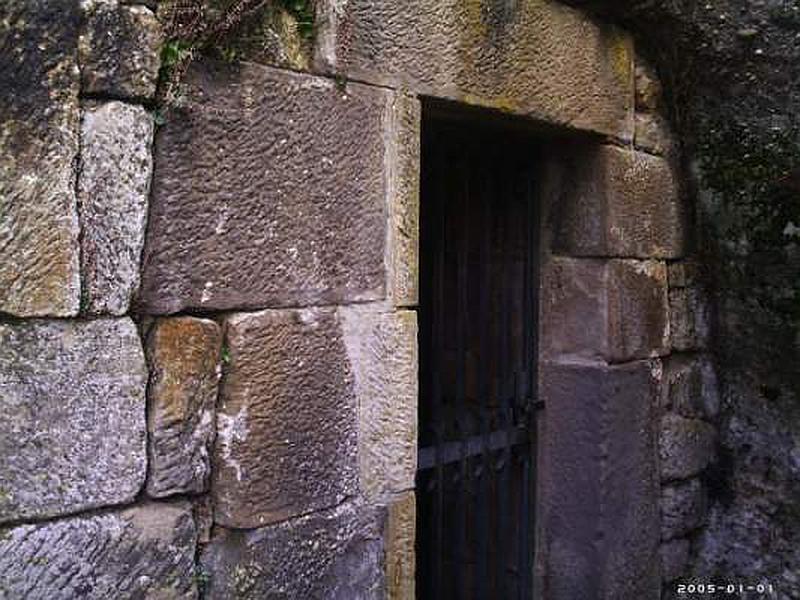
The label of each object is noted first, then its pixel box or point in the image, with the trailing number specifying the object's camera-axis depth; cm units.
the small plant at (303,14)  183
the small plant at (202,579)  167
